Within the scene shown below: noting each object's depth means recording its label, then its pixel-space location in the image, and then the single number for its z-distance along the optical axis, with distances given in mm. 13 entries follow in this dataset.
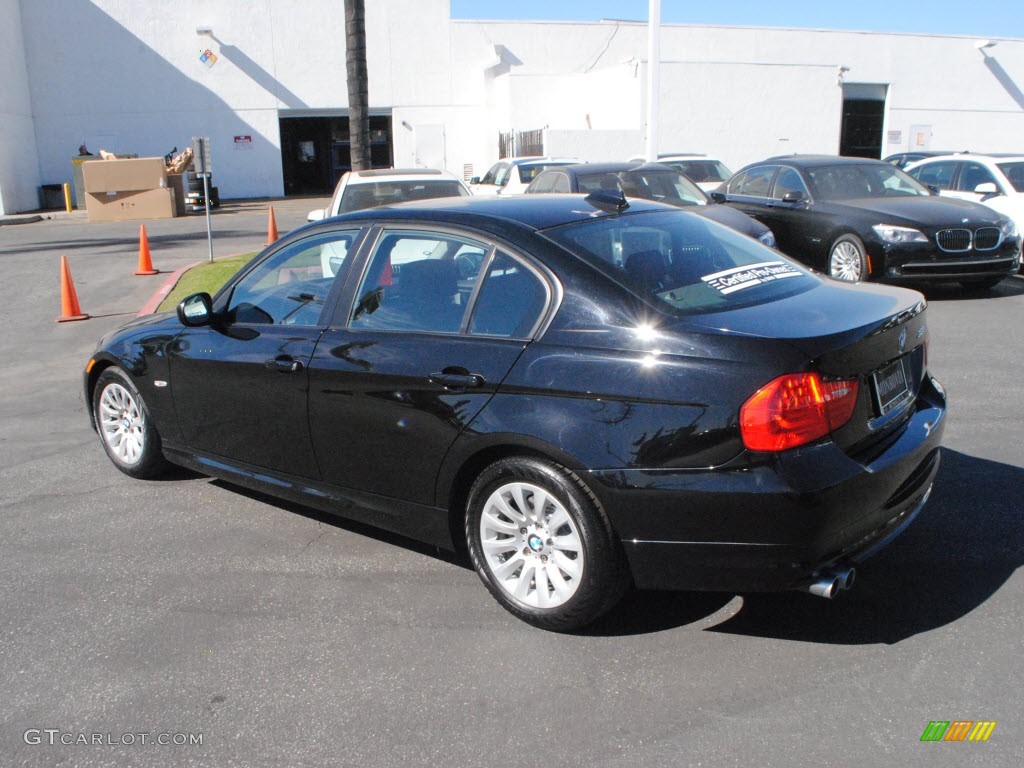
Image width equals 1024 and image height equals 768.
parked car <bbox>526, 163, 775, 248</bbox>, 12547
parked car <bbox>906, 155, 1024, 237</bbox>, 12789
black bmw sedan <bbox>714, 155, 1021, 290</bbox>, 10805
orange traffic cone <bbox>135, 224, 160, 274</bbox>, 15617
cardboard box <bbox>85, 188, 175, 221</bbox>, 28250
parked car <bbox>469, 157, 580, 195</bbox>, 18844
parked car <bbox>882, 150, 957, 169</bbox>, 20109
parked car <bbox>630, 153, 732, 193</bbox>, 17609
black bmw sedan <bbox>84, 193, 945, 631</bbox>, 3289
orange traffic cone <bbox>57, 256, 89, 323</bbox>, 11766
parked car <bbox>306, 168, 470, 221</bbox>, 10195
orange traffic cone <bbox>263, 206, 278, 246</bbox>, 18300
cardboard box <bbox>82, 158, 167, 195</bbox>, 27625
